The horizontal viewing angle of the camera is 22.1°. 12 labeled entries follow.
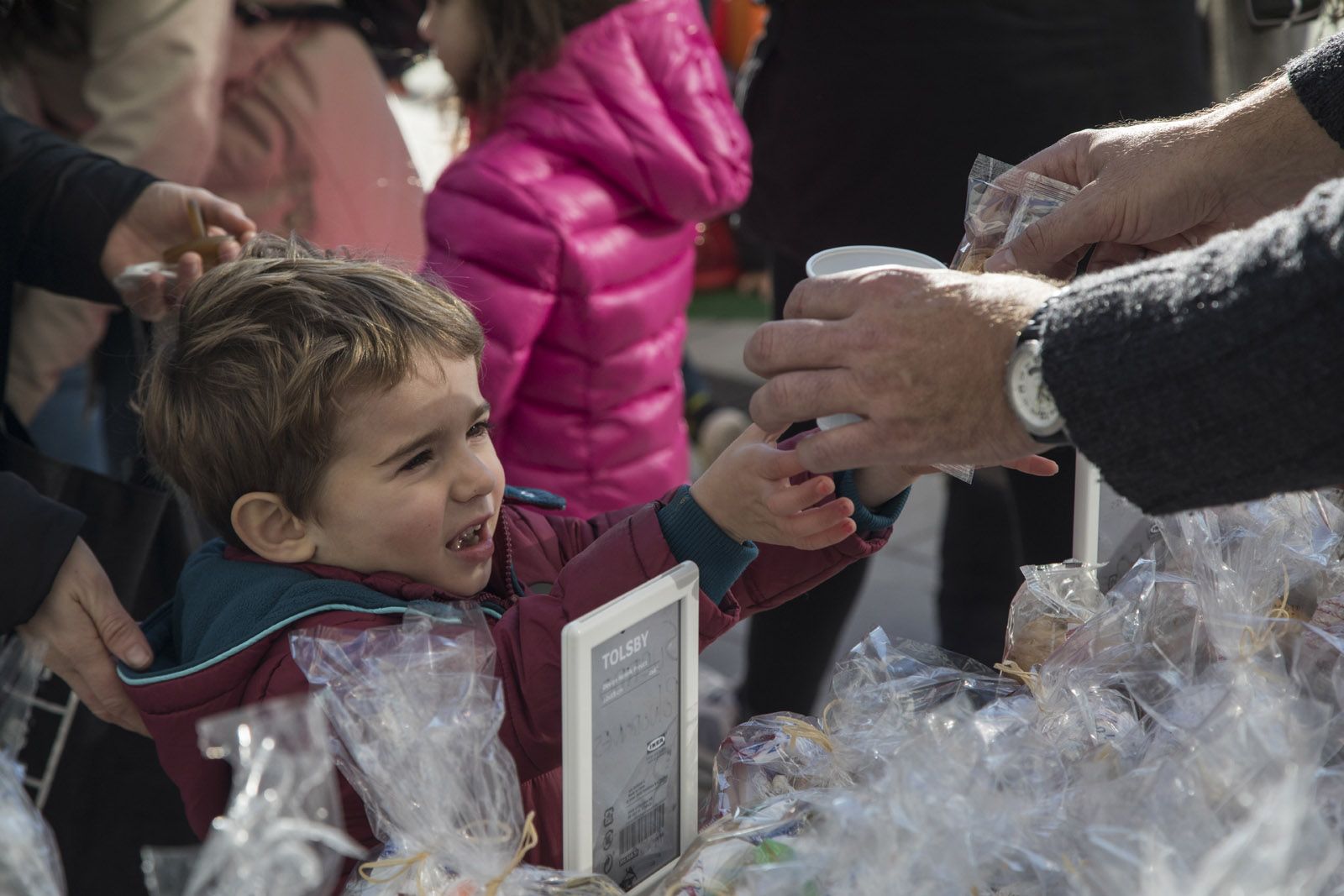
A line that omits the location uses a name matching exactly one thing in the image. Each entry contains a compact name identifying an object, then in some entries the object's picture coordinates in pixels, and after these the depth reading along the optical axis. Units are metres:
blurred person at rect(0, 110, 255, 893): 2.10
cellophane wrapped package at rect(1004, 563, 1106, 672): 1.89
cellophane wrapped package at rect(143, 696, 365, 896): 1.63
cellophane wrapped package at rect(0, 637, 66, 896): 1.64
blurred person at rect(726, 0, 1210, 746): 2.28
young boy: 1.84
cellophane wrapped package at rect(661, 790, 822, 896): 1.68
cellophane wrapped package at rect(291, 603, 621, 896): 1.69
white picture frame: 1.68
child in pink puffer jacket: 2.50
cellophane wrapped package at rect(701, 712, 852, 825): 1.79
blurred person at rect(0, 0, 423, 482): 2.48
